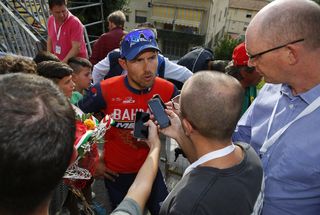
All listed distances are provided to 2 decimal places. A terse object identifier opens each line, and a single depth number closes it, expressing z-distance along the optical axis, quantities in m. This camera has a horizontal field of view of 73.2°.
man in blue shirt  1.34
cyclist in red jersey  2.07
